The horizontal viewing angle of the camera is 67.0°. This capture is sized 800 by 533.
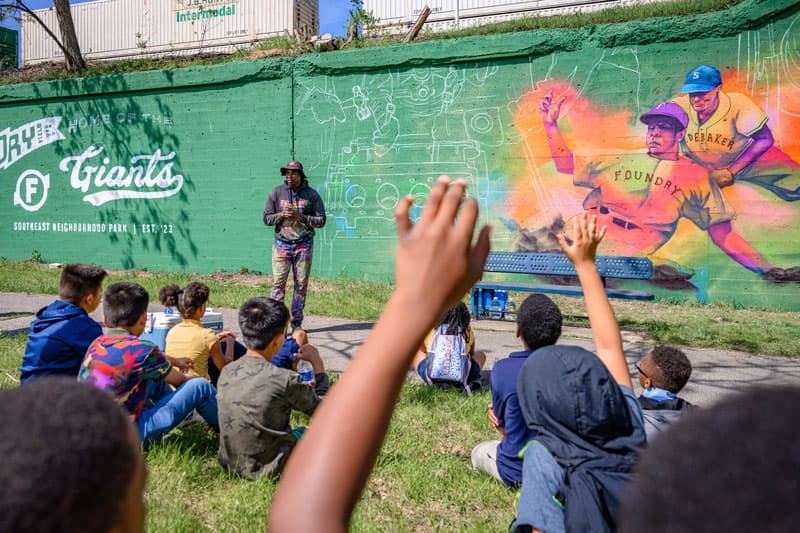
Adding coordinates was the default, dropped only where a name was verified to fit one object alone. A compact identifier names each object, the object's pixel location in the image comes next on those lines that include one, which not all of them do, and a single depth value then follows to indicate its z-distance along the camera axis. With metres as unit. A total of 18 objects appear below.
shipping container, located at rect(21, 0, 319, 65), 20.86
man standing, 7.00
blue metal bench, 7.91
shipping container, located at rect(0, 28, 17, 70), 22.92
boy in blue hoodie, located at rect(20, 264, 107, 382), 3.56
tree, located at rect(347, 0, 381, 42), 12.48
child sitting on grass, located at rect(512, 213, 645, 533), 1.95
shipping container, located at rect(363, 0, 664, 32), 16.50
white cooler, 4.64
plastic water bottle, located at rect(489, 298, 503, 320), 8.31
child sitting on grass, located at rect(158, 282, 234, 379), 4.21
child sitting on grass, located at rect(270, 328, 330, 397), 4.20
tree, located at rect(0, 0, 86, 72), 14.20
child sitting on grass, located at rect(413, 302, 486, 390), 4.71
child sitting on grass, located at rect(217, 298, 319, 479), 3.17
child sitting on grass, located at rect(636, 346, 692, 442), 3.23
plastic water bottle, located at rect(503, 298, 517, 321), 8.25
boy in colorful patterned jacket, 3.12
